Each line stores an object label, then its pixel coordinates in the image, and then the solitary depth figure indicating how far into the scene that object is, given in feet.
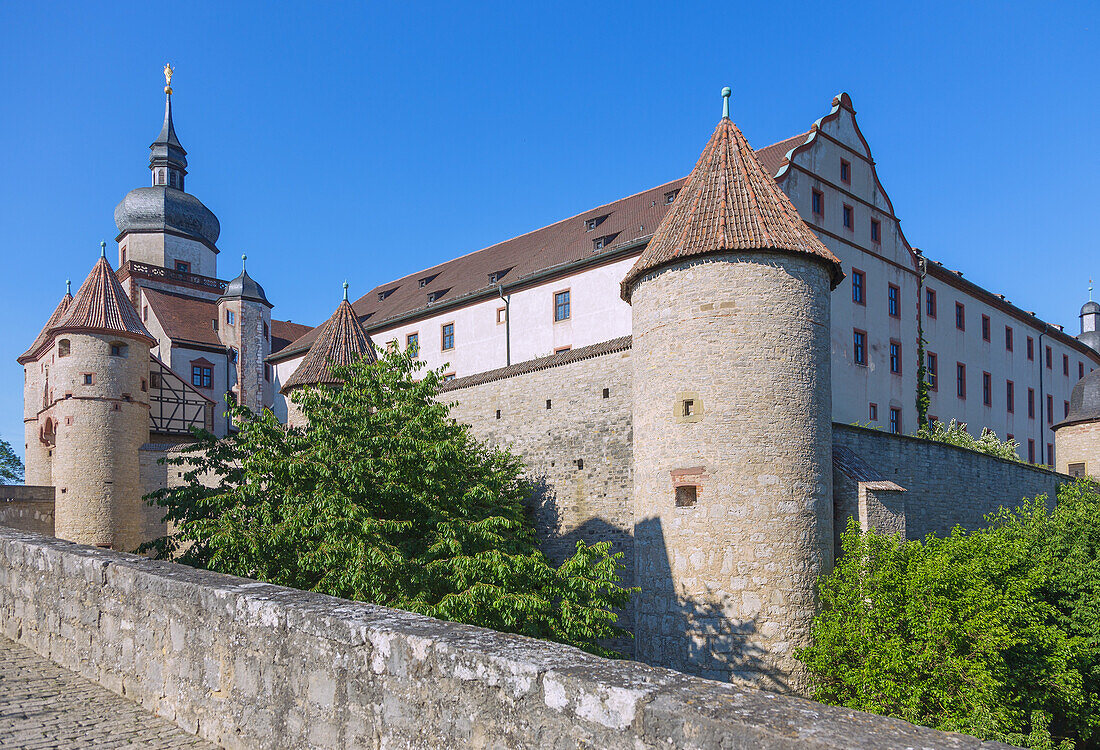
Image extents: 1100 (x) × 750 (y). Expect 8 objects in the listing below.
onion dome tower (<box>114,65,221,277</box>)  157.28
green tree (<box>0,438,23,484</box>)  194.39
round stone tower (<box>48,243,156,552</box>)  91.15
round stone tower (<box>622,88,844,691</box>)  42.57
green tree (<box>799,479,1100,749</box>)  40.11
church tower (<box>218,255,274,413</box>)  132.46
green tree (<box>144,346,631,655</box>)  40.24
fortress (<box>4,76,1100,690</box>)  43.80
